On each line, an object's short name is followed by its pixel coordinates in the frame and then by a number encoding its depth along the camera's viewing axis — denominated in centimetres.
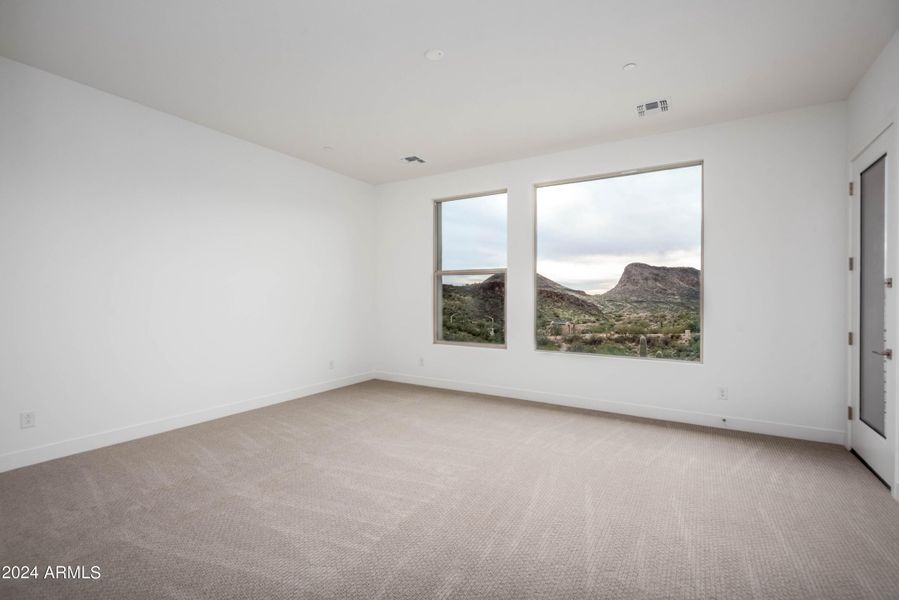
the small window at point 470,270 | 536
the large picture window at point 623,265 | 421
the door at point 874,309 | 273
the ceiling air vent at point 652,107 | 355
